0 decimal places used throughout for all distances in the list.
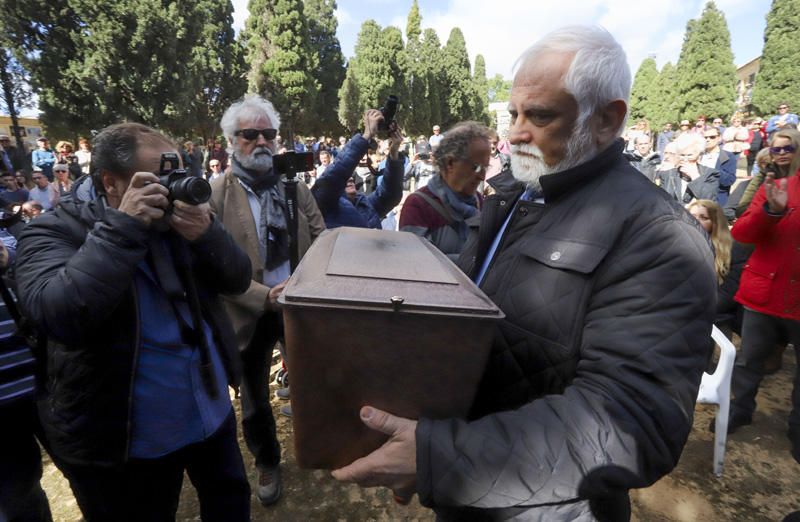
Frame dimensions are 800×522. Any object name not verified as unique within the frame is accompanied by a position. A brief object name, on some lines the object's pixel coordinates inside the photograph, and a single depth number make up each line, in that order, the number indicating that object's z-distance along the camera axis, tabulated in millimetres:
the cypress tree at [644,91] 40281
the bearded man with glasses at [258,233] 2336
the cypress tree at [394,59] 28828
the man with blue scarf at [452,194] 2596
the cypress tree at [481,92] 42531
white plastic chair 2738
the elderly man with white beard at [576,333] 802
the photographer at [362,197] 2816
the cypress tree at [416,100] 30234
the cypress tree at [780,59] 22188
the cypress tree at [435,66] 32594
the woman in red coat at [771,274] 2617
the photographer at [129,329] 1290
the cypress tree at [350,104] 28812
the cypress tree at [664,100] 30344
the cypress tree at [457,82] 35406
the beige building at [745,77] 38588
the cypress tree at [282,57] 24781
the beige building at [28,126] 38531
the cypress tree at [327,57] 32031
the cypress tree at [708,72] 26422
